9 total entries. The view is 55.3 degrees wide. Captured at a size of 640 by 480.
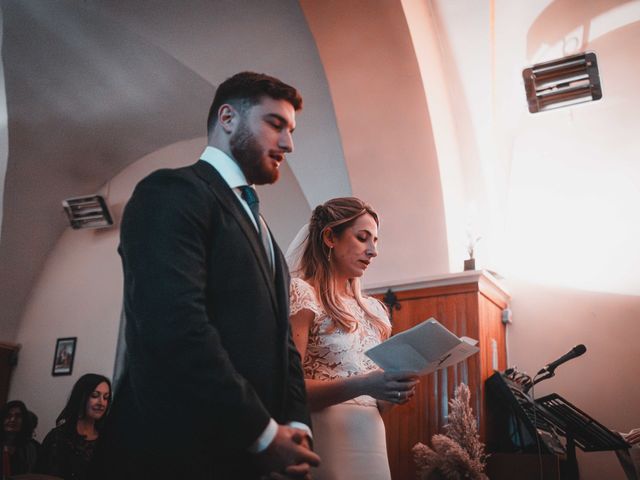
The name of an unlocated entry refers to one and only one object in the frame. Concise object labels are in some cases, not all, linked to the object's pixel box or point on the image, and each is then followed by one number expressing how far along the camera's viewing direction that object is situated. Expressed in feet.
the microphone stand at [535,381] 11.32
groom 3.57
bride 6.06
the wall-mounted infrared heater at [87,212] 21.44
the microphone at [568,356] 10.49
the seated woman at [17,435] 15.44
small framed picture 20.94
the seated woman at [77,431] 11.91
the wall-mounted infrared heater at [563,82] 12.44
